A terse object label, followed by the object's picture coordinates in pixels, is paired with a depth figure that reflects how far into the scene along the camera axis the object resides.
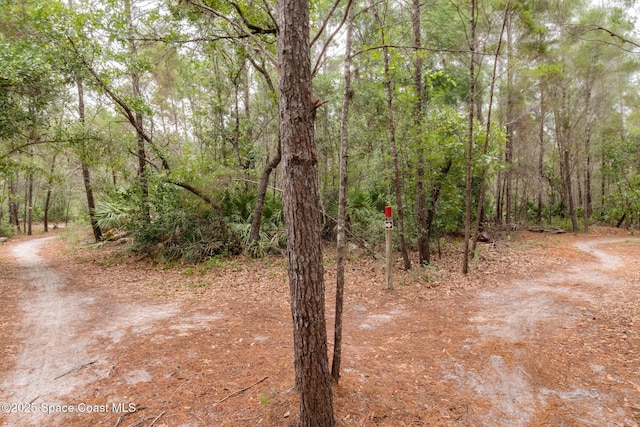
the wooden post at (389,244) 6.32
